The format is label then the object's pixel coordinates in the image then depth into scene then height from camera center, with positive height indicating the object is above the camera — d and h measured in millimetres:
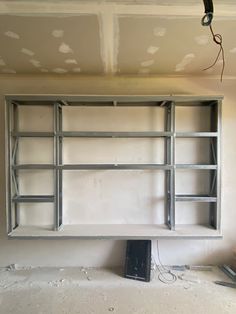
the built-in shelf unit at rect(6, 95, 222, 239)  2428 -96
